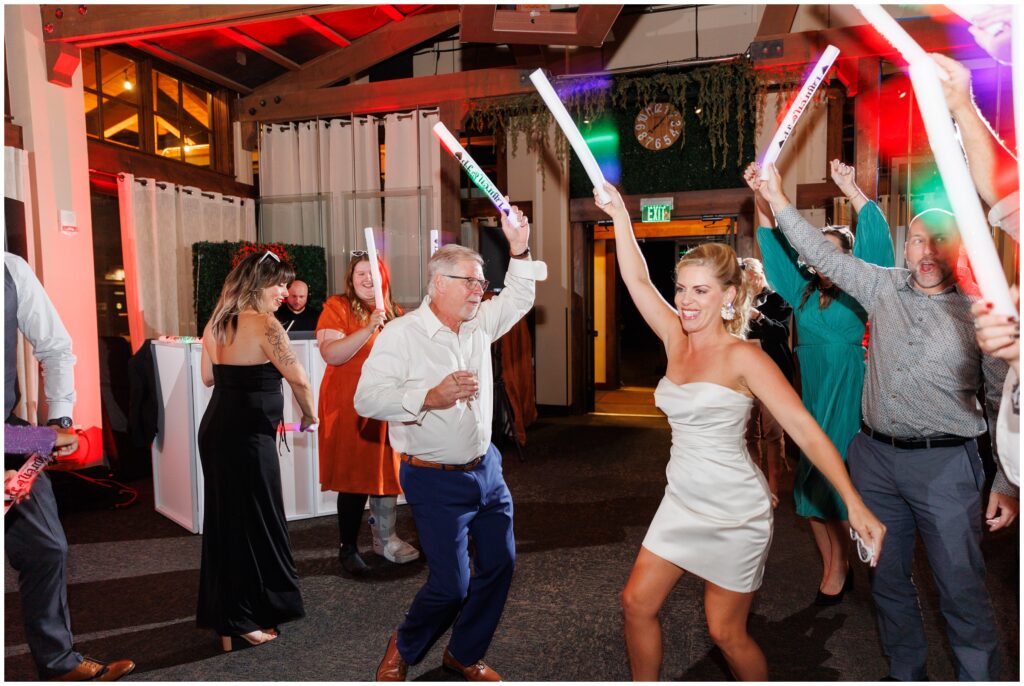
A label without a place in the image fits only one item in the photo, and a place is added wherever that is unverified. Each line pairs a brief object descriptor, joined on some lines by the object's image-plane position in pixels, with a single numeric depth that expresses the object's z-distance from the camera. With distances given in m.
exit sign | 7.33
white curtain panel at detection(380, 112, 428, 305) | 7.50
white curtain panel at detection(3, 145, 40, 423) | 4.94
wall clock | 7.27
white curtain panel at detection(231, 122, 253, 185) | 8.10
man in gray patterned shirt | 1.95
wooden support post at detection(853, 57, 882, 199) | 5.55
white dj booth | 4.03
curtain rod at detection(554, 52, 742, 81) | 5.90
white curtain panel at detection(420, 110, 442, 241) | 7.50
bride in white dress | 1.73
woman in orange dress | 3.37
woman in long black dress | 2.56
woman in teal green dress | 2.82
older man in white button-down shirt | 2.10
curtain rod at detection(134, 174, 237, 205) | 6.50
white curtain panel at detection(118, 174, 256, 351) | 6.34
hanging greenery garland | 6.02
